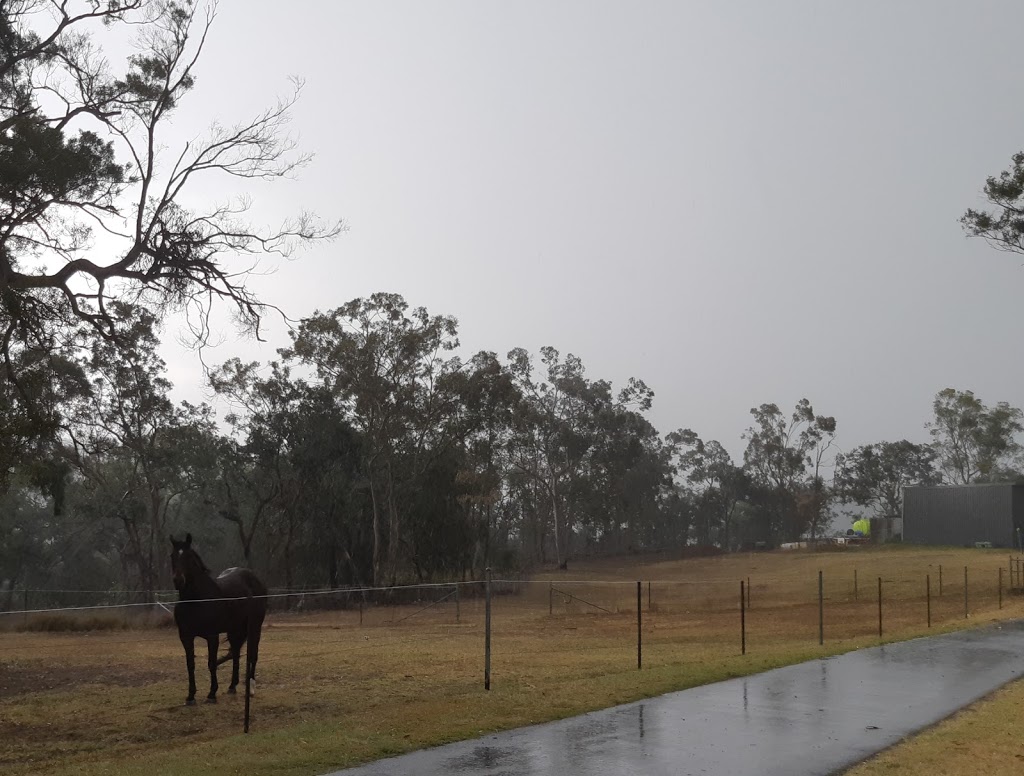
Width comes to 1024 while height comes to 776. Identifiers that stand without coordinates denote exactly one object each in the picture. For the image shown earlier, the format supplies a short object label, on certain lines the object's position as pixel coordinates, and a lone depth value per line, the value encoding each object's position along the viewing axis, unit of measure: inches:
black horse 560.1
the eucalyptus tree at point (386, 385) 2026.3
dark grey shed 2822.3
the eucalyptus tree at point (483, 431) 2138.3
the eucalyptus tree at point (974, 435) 4089.6
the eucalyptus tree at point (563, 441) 3169.3
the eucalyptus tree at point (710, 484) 4589.1
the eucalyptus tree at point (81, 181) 717.9
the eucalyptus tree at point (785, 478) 4119.1
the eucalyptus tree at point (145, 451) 1908.2
